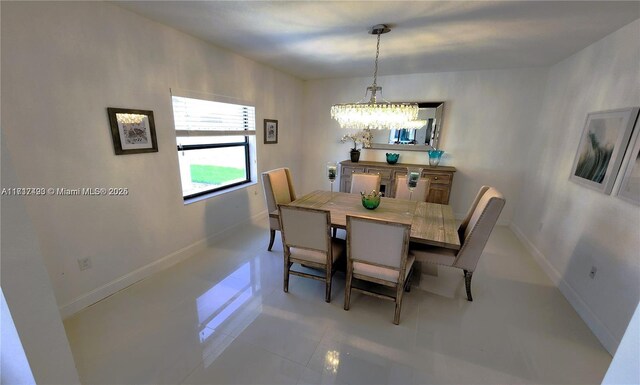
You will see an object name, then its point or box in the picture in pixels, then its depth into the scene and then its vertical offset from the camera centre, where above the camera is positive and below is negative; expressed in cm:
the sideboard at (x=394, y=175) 383 -58
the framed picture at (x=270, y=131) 382 +3
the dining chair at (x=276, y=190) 280 -66
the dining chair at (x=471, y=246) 192 -85
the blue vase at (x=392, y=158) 414 -33
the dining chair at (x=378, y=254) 167 -84
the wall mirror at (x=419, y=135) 394 +5
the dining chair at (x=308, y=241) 189 -86
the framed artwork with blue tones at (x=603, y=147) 187 -1
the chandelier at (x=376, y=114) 241 +22
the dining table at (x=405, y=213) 196 -73
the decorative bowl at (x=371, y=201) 247 -63
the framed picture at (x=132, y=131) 200 -3
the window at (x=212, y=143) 271 -16
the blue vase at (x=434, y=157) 391 -27
